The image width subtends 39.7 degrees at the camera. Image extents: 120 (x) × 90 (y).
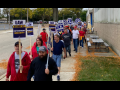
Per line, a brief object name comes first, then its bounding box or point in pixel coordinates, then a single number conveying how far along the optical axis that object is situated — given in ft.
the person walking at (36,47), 18.78
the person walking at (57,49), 21.52
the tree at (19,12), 243.44
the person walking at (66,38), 32.48
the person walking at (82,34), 45.18
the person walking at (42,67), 12.14
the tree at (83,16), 323.78
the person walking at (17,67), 13.79
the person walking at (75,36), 38.78
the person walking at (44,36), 38.17
